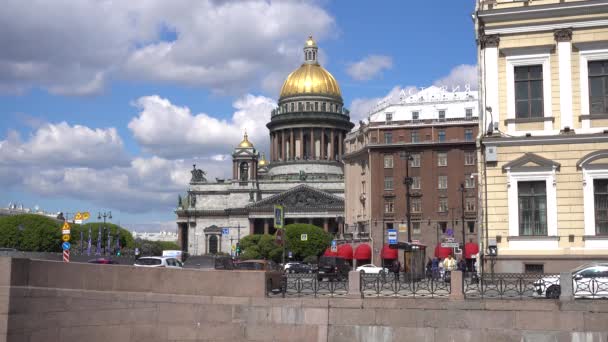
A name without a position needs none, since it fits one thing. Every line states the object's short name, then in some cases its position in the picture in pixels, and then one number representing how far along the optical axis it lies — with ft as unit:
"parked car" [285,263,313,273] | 222.48
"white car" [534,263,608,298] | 79.41
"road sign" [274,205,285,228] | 152.66
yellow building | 104.32
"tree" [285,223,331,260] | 393.09
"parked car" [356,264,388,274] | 201.68
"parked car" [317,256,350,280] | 139.95
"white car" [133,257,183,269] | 131.64
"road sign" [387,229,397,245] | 161.15
